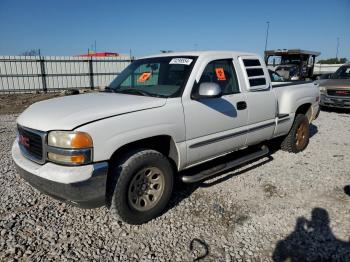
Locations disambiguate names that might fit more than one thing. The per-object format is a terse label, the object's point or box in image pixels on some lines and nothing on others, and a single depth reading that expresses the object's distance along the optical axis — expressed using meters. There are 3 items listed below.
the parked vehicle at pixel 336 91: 10.14
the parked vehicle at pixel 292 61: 17.19
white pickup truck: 2.74
